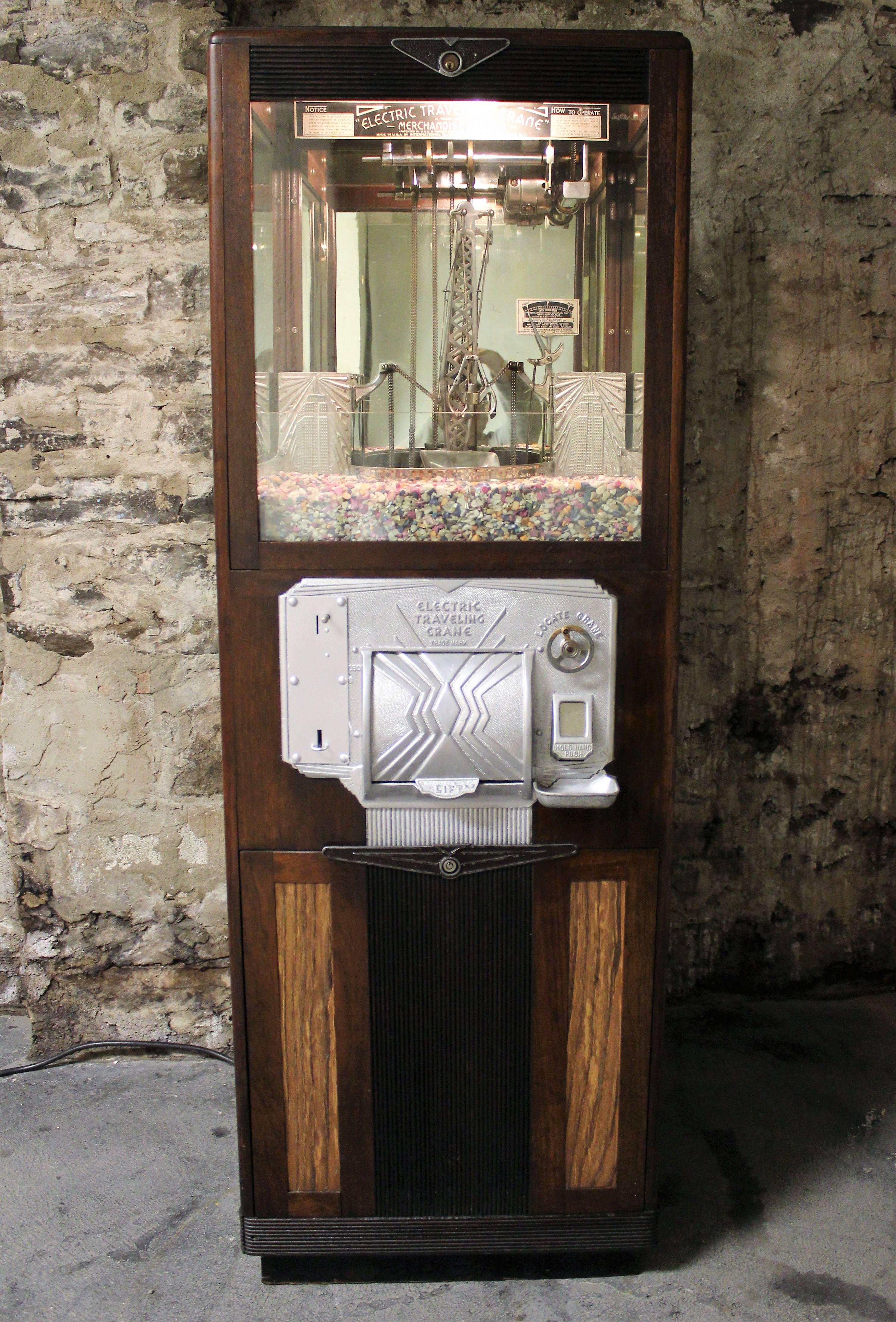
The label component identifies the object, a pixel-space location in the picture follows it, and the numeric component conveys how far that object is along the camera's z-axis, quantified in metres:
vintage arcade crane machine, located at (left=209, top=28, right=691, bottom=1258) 1.54
